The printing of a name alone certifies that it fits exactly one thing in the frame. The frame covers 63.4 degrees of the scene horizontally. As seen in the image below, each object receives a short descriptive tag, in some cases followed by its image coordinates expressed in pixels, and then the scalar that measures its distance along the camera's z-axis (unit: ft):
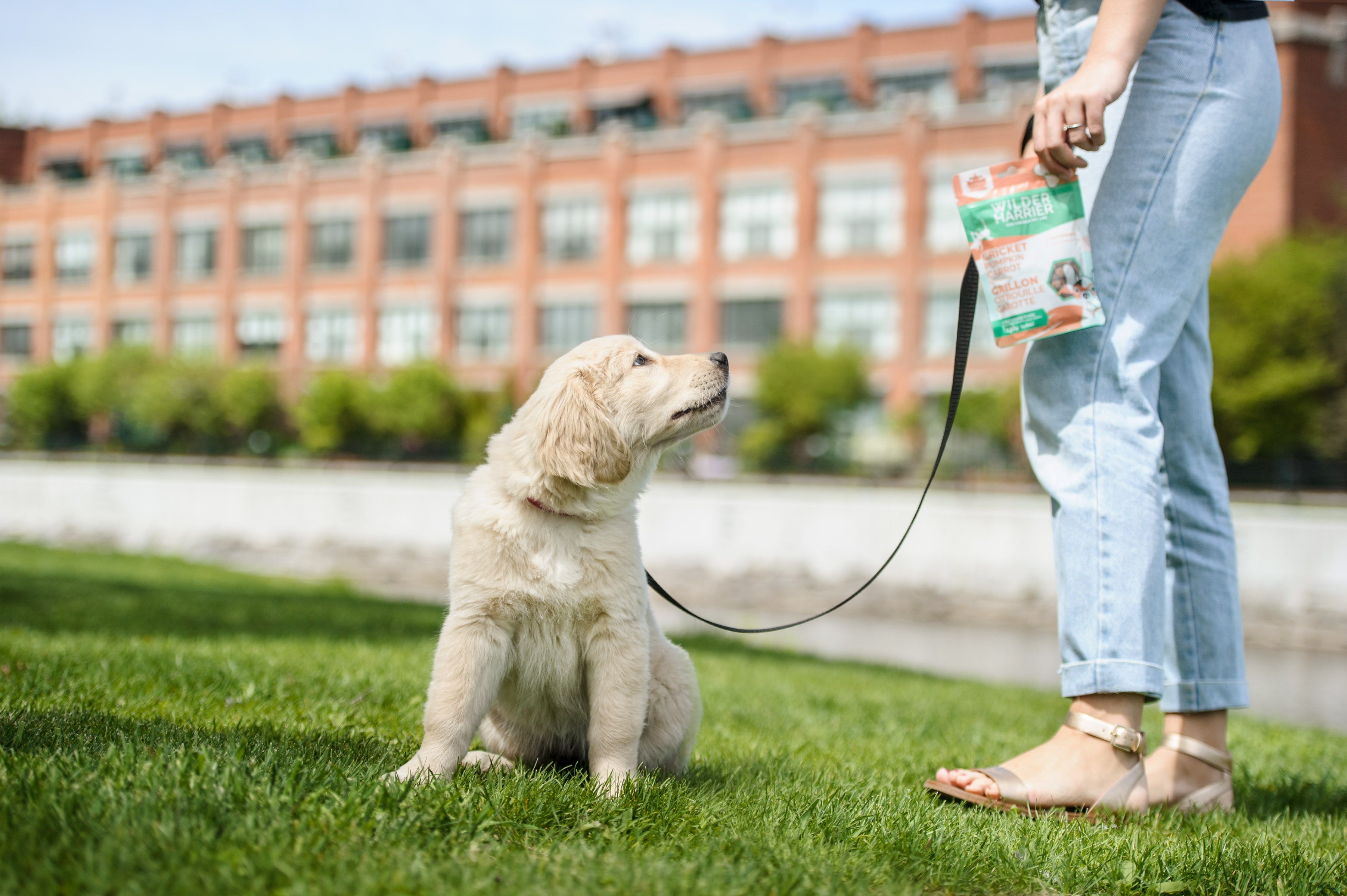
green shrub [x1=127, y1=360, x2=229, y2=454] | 147.54
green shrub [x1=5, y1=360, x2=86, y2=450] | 156.25
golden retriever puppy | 9.11
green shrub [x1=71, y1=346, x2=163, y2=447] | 153.28
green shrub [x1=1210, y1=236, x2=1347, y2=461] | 98.58
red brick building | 125.90
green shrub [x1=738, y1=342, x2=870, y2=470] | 119.14
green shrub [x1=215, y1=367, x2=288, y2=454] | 147.02
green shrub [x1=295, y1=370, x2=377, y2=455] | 139.85
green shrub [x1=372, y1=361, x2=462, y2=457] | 133.39
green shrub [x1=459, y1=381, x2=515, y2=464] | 131.95
